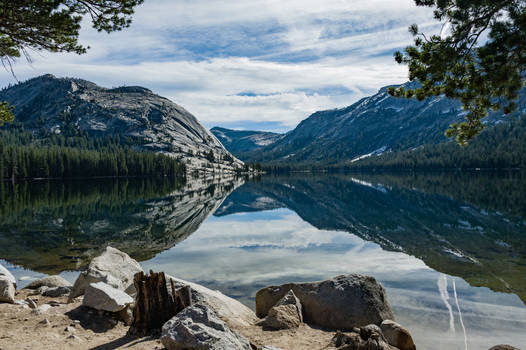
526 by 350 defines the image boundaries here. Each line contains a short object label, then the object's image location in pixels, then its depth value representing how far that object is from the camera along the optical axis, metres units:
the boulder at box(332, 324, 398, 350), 8.80
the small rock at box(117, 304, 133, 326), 11.66
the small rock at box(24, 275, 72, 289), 16.64
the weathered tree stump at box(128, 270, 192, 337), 10.43
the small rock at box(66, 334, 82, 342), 9.85
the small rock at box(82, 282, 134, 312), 11.41
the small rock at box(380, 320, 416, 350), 10.77
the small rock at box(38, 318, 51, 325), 10.86
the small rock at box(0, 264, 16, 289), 13.91
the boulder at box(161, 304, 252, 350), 8.24
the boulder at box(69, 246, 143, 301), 14.45
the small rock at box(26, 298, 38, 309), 13.05
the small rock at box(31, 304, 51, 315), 11.79
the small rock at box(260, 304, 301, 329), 11.70
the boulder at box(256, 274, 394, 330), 12.28
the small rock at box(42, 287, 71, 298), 15.36
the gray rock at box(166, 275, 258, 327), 11.87
